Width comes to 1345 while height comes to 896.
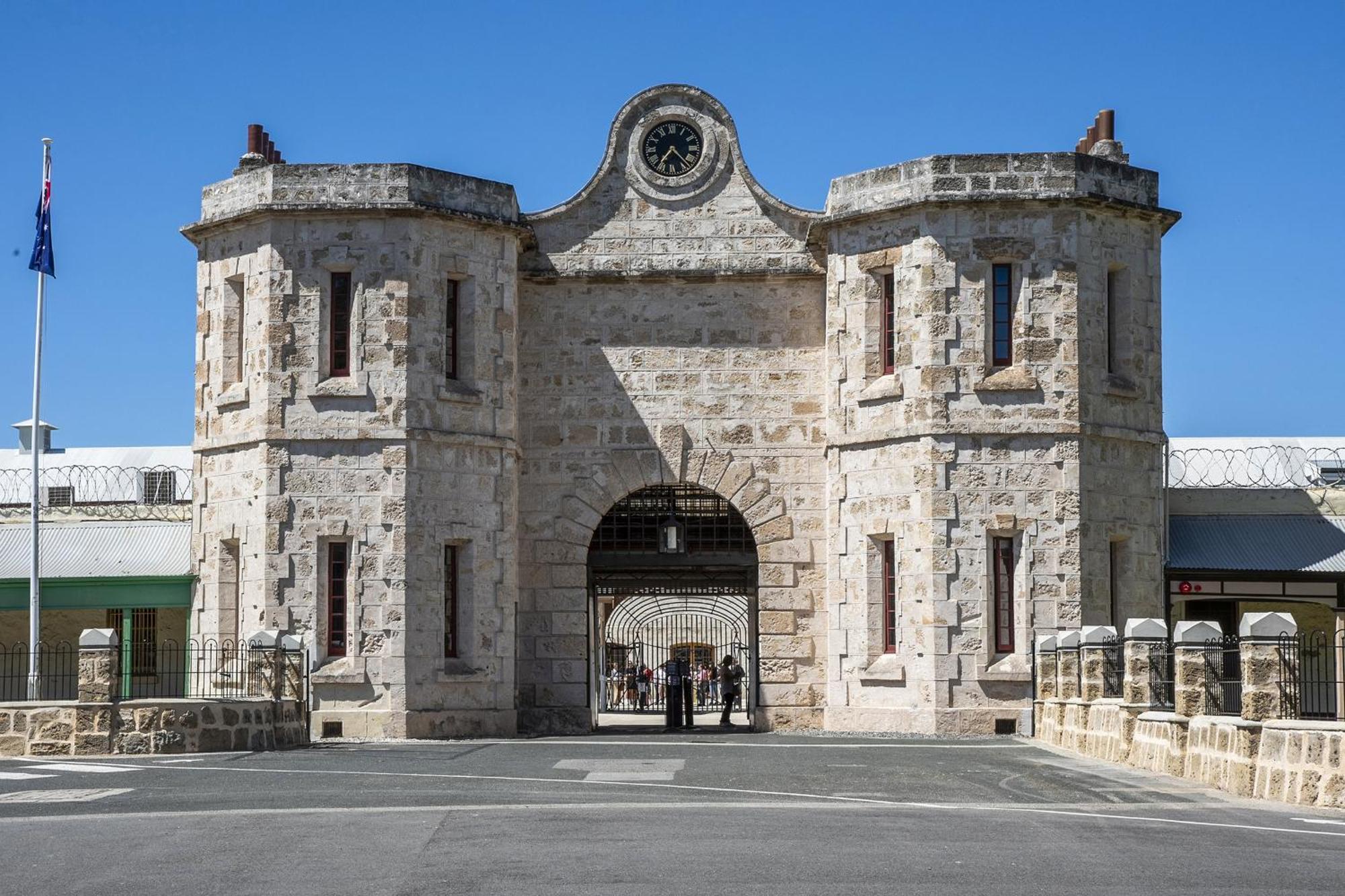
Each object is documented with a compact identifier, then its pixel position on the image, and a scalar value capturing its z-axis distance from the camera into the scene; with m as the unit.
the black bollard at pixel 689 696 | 31.81
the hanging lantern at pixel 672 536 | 28.44
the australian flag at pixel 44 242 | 29.38
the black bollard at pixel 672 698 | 30.94
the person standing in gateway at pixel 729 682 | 31.33
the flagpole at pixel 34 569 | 26.28
